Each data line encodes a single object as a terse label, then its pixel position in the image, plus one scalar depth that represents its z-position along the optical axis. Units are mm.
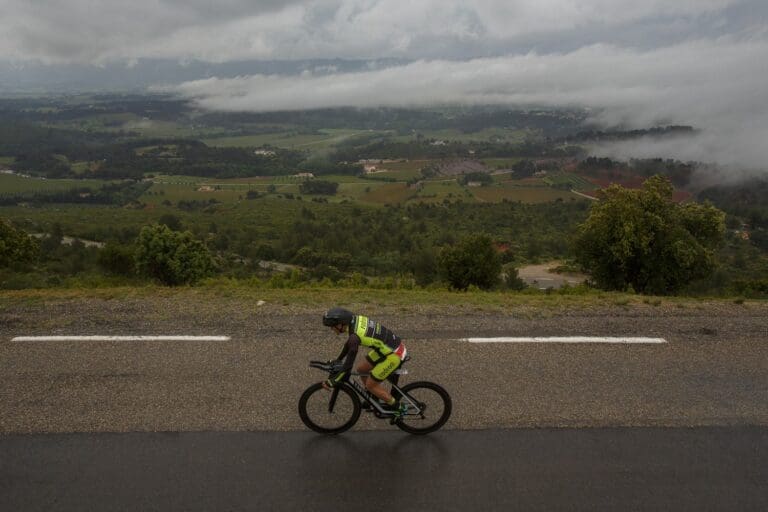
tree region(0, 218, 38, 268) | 25336
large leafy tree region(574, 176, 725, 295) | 21891
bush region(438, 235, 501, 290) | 29641
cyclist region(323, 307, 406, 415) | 6109
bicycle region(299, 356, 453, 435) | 6406
